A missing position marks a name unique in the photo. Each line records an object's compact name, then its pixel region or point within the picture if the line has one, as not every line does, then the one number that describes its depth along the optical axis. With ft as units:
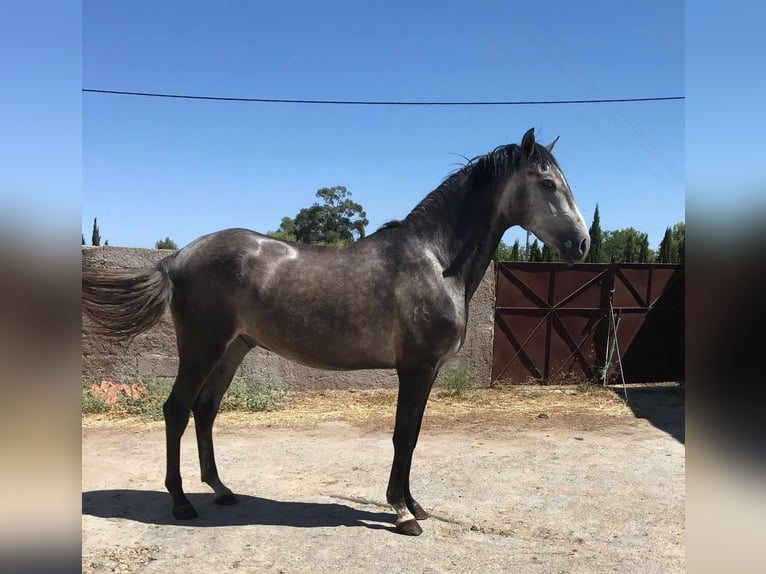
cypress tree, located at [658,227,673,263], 72.02
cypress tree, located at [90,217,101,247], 68.23
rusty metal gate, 30.01
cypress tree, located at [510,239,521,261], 85.20
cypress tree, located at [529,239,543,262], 73.40
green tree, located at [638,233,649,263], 78.69
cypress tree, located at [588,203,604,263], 73.77
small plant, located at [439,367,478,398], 26.94
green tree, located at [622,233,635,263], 84.08
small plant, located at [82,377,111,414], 22.47
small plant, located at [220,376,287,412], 23.81
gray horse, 11.26
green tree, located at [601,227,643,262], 125.66
